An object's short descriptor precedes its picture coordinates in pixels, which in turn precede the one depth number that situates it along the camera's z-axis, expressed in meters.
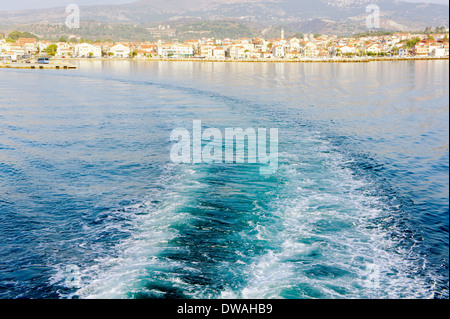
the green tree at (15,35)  186.50
